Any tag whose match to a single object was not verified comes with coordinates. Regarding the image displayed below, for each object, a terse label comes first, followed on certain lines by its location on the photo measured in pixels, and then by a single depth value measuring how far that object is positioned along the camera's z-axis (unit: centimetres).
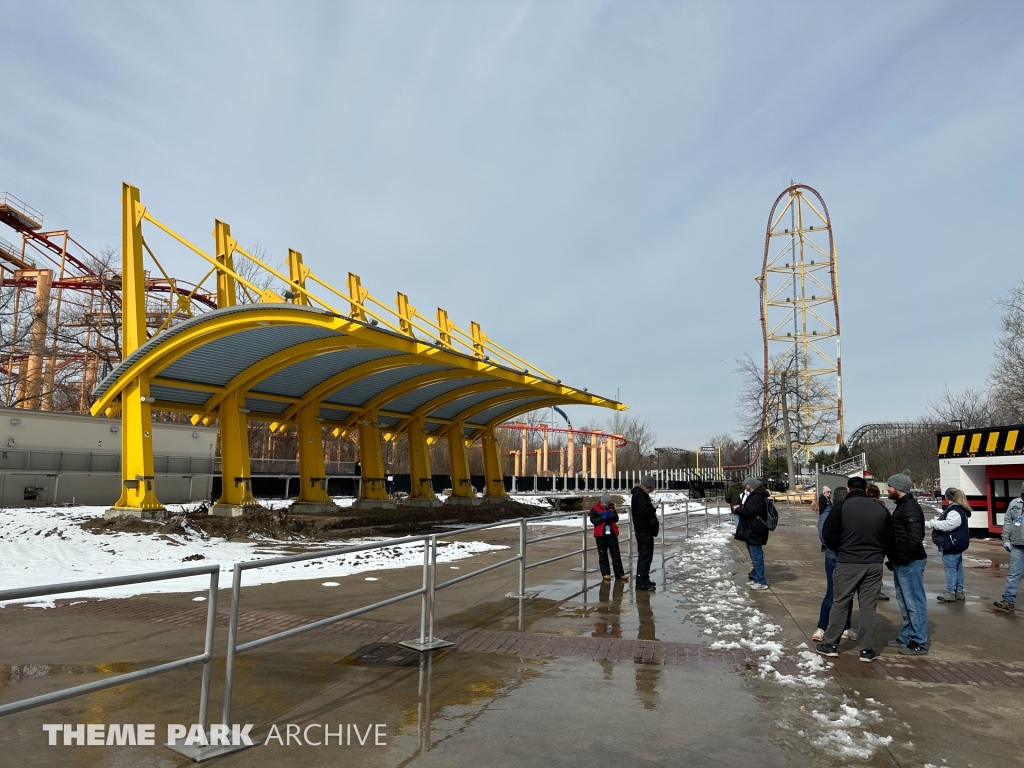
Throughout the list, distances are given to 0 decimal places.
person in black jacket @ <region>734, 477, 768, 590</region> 992
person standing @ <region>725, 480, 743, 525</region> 1180
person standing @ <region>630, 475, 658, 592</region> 998
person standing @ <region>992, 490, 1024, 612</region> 869
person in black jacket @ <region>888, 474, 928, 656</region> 643
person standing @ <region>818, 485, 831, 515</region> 1255
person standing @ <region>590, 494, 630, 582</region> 1047
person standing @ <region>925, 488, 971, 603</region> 852
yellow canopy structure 1661
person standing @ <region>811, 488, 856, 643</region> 679
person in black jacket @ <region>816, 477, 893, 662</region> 630
